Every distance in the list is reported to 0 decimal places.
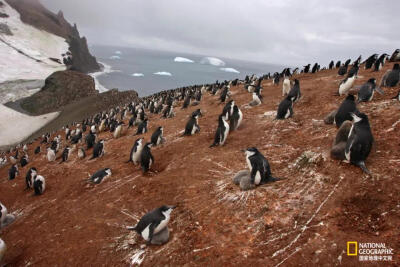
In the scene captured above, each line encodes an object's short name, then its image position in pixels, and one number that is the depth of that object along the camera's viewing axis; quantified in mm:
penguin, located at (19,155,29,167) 19750
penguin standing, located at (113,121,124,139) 18453
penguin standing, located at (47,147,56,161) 17984
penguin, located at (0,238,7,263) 7197
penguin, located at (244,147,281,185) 6859
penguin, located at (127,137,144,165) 11648
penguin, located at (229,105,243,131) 11953
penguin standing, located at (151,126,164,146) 13109
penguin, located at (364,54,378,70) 19594
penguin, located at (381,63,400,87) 11875
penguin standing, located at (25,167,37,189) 12781
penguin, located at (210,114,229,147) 10688
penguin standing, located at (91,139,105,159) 14422
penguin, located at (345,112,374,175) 6273
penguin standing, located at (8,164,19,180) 16078
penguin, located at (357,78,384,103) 10484
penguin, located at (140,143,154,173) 10297
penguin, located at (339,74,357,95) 12242
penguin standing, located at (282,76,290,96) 16875
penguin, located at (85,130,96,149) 18031
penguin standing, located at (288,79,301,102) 12892
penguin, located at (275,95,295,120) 11383
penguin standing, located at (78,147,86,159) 15773
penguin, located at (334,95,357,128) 8492
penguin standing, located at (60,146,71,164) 16406
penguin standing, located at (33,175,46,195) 11713
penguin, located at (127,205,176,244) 6102
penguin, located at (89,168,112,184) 10750
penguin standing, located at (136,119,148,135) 16766
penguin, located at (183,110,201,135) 13102
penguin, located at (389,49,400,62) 20328
